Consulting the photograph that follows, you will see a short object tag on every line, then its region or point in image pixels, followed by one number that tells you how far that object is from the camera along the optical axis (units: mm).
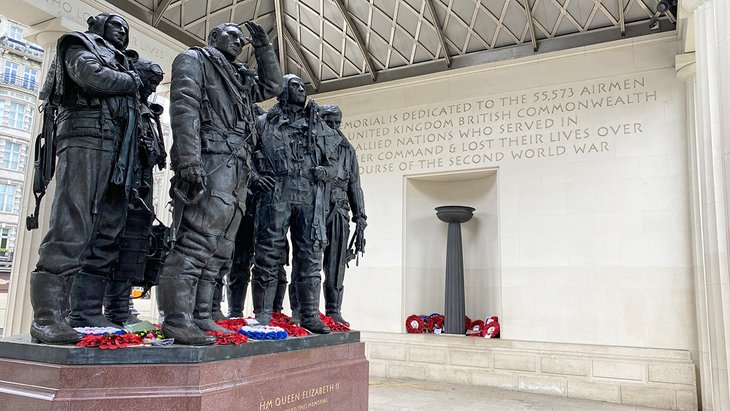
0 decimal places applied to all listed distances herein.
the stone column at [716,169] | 5230
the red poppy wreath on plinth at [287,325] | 5230
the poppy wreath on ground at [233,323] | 4885
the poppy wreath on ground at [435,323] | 11719
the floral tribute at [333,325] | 6218
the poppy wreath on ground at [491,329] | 10847
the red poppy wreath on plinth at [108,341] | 3643
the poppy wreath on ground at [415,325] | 11695
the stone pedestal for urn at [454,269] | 11508
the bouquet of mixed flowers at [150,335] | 4238
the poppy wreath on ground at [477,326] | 11328
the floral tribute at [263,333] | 4691
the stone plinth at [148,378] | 3465
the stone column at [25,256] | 8852
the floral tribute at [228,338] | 4168
